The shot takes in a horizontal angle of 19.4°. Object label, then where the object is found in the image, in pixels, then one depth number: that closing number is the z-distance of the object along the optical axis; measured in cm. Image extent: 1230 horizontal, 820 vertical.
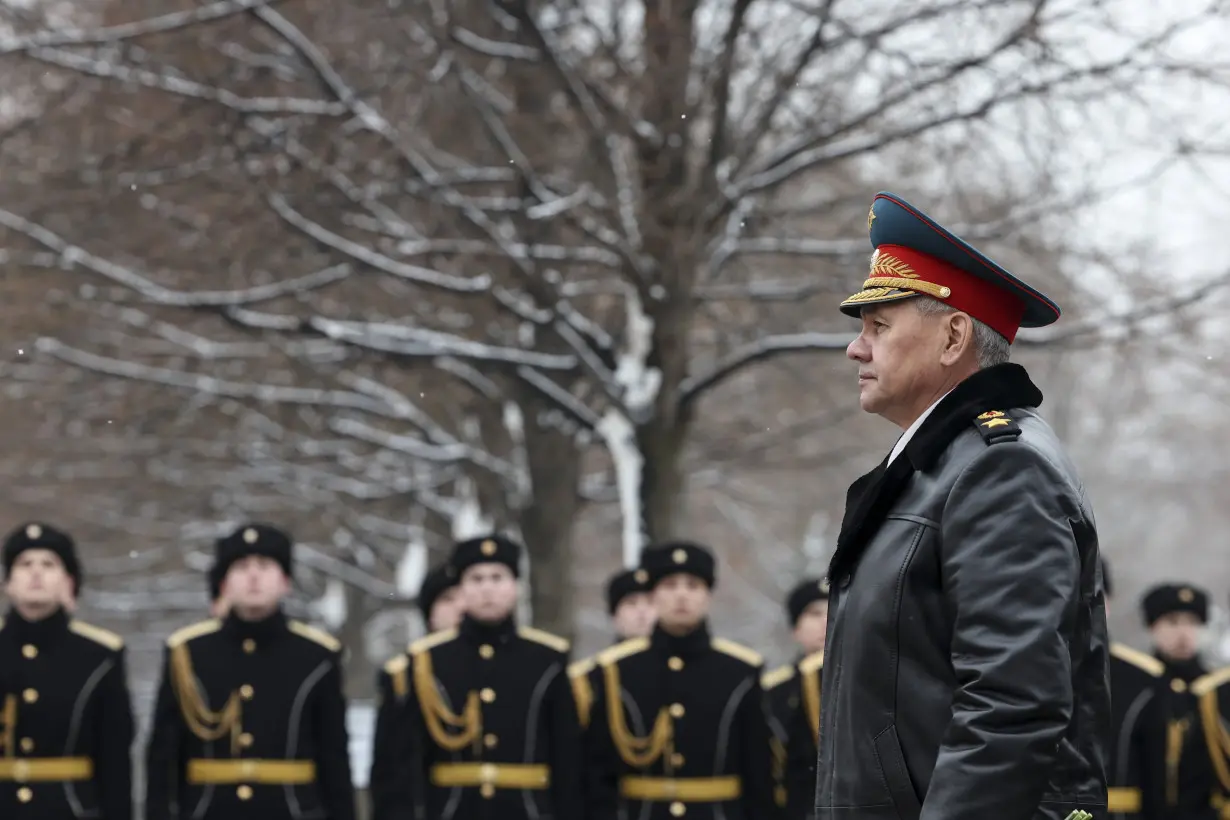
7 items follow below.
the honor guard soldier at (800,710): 1775
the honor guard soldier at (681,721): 1628
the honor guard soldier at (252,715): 1565
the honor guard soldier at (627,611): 1787
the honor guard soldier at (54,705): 1529
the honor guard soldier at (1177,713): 1778
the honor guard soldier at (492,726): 1605
